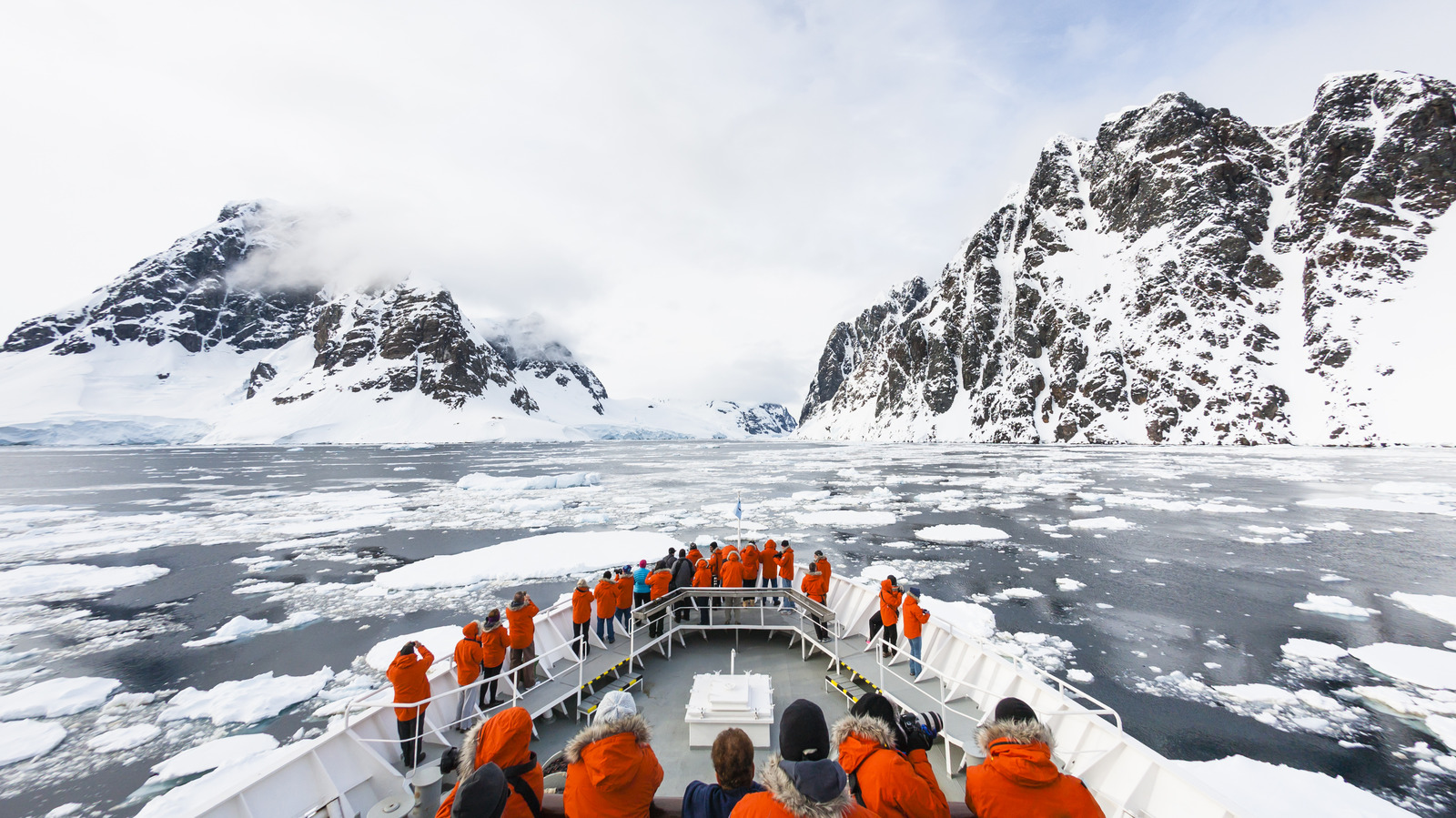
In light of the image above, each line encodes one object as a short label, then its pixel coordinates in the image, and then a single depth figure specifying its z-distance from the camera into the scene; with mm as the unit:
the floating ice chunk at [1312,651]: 11877
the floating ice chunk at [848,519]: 28469
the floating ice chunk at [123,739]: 9164
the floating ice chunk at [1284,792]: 7219
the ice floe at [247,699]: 10156
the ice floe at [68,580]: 18125
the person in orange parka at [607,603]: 9656
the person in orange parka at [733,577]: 11059
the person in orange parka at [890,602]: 8836
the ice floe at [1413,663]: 10789
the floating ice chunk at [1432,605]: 14008
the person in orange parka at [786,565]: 12500
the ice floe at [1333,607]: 14219
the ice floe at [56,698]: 10305
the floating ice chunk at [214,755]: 8383
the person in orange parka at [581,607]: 9023
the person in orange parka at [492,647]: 7918
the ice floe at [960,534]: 24078
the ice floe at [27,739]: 8992
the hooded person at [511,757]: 3488
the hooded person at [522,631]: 8180
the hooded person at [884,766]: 3129
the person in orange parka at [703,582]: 11086
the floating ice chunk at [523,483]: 44781
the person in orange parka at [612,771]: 3340
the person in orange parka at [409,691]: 6555
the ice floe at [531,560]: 18391
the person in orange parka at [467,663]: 7520
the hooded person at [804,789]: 2289
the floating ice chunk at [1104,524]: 25469
